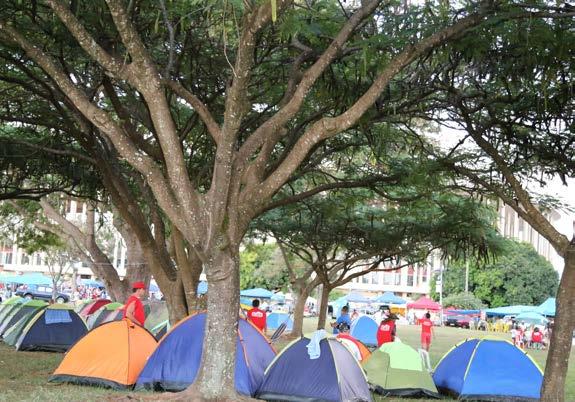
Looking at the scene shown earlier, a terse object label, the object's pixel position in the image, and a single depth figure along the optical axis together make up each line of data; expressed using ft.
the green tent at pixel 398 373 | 38.27
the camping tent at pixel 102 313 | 62.19
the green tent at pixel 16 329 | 55.50
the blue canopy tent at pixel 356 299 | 184.53
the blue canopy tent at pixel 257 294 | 147.96
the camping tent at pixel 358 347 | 41.98
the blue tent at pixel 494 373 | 37.73
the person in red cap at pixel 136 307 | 37.40
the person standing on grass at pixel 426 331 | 60.43
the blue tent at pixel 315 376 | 32.30
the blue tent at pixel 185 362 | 32.73
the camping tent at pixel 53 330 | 51.16
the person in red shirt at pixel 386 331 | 49.16
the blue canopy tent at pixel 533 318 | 129.49
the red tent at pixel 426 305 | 160.45
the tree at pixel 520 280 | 177.27
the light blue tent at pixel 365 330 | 89.15
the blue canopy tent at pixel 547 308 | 122.64
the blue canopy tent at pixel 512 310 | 134.45
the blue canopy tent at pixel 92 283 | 204.26
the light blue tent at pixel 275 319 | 107.55
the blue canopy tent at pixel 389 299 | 169.07
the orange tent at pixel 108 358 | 33.73
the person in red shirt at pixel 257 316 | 52.49
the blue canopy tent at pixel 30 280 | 166.91
